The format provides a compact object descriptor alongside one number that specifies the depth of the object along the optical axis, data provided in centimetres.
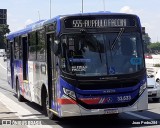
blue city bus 1055
